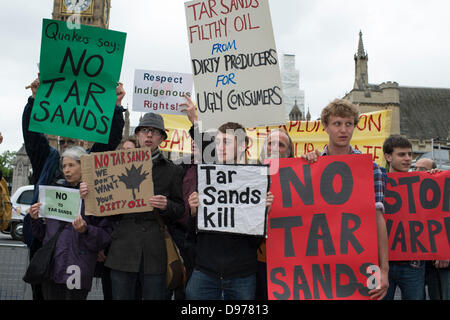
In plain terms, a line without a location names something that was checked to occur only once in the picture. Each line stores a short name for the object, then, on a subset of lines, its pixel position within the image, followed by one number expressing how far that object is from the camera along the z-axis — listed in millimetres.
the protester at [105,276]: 4355
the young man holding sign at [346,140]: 3422
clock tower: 71500
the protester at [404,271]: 3951
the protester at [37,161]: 4070
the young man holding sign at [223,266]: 3342
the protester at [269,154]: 3789
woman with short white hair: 3797
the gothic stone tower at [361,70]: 57591
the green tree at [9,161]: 88600
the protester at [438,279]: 4090
